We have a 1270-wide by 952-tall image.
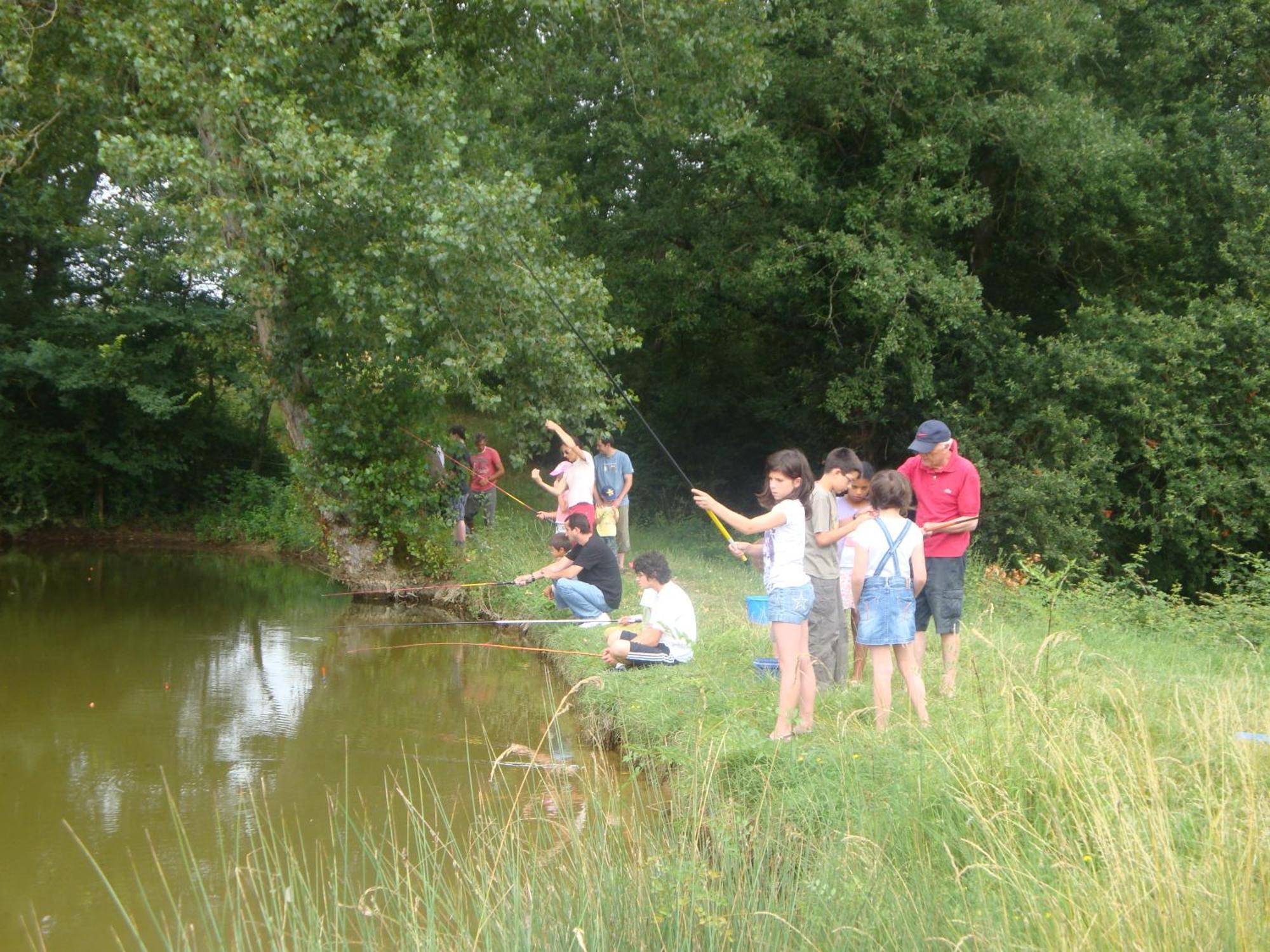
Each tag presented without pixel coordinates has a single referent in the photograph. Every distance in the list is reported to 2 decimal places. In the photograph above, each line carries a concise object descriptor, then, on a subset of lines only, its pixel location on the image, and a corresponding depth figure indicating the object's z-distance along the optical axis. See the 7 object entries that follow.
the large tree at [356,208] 9.62
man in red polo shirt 6.43
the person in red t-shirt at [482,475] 13.62
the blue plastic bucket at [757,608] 7.95
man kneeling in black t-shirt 9.55
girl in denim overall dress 5.49
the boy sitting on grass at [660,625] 7.66
